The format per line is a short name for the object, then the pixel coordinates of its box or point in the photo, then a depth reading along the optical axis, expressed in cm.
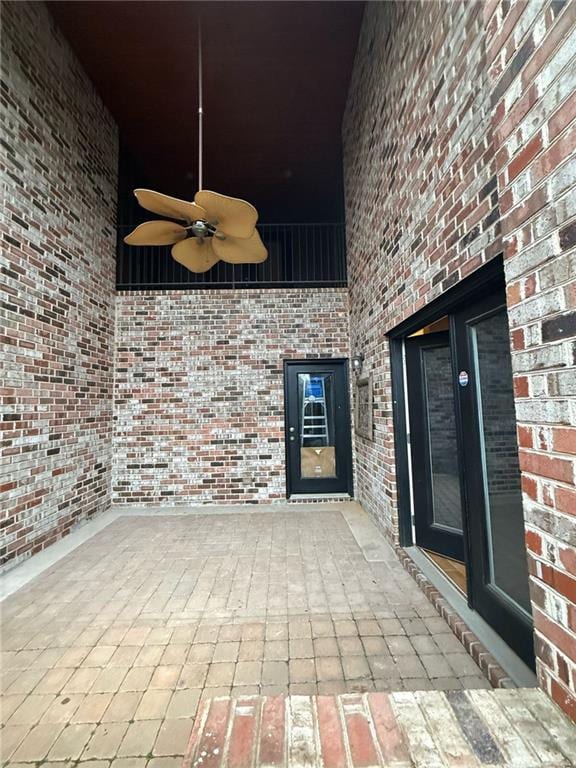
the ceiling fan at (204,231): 240
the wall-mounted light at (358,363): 408
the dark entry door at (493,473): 173
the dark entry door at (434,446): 269
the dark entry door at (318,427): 467
